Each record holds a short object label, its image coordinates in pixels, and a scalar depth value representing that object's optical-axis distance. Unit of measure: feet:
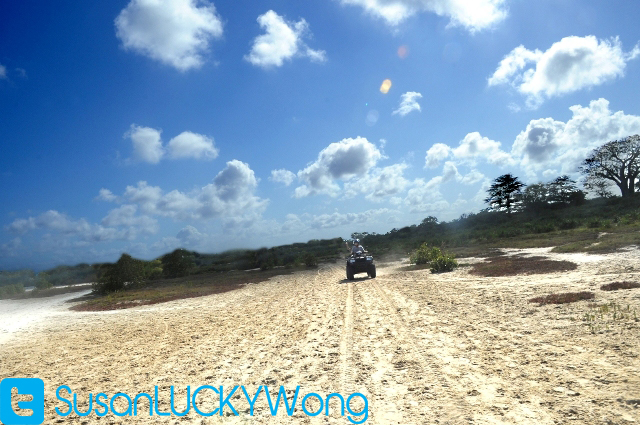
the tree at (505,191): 255.60
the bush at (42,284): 129.16
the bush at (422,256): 101.31
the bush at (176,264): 161.89
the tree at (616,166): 199.82
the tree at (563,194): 227.81
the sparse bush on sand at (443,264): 77.80
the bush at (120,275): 105.91
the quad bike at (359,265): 78.54
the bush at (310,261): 153.79
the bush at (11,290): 114.95
